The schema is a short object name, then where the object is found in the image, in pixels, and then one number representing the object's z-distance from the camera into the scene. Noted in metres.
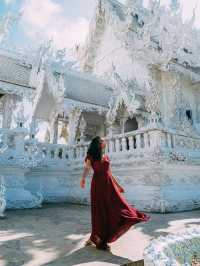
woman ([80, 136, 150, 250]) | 3.14
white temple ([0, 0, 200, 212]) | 6.84
